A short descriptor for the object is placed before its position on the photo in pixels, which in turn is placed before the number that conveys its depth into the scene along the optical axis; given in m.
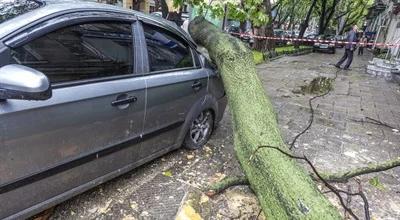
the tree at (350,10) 32.38
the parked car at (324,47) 23.20
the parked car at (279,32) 30.36
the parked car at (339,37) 28.92
